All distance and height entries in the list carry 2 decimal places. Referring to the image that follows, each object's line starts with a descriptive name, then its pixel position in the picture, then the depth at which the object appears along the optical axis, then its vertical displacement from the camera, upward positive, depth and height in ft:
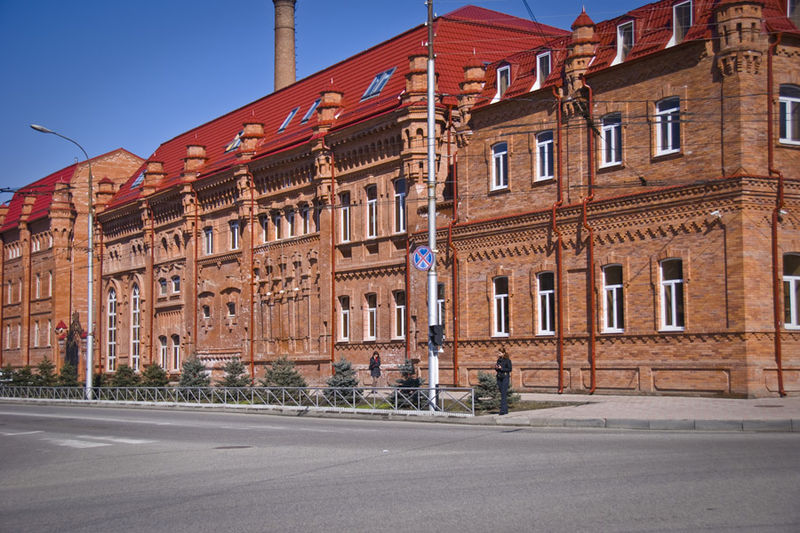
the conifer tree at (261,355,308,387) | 108.58 -7.08
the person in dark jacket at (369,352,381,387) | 111.75 -6.10
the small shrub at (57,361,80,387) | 163.22 -10.49
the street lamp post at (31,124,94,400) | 135.44 -2.05
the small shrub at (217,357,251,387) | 123.65 -8.03
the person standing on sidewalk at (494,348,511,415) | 71.43 -4.71
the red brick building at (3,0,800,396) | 78.23 +11.85
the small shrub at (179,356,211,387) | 129.29 -8.15
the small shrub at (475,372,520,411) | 76.26 -6.51
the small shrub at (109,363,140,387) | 146.92 -9.63
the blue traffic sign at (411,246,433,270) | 78.07 +4.92
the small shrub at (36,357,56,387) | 167.68 -10.70
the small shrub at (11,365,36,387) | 173.76 -11.44
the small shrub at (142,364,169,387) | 139.74 -9.09
